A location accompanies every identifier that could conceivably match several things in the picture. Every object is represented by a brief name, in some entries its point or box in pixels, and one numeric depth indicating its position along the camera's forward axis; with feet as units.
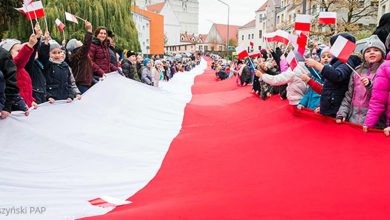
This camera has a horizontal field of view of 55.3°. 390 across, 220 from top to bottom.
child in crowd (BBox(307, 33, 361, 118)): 13.20
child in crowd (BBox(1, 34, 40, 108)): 14.47
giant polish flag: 8.73
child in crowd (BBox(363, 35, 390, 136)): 11.58
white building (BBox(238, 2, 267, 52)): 215.31
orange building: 205.67
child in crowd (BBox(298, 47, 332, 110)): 16.81
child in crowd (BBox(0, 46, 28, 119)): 12.60
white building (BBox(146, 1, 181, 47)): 296.30
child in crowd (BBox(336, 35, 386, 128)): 12.30
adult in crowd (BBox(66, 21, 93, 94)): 20.75
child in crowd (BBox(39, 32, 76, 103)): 17.74
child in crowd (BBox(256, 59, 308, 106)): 19.13
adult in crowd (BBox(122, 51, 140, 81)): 30.71
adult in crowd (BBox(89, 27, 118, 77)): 23.36
